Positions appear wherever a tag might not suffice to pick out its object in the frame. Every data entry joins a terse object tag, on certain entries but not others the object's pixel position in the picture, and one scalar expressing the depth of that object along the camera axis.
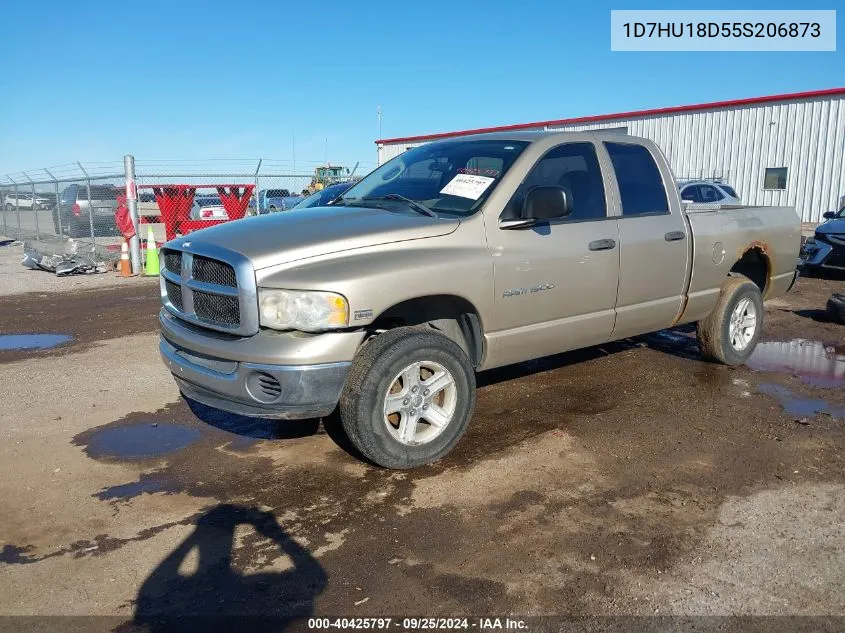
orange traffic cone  13.60
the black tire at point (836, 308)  8.36
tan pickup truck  3.74
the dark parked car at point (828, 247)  11.88
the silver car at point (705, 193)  18.70
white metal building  23.84
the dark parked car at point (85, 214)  16.44
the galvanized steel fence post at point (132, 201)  13.75
